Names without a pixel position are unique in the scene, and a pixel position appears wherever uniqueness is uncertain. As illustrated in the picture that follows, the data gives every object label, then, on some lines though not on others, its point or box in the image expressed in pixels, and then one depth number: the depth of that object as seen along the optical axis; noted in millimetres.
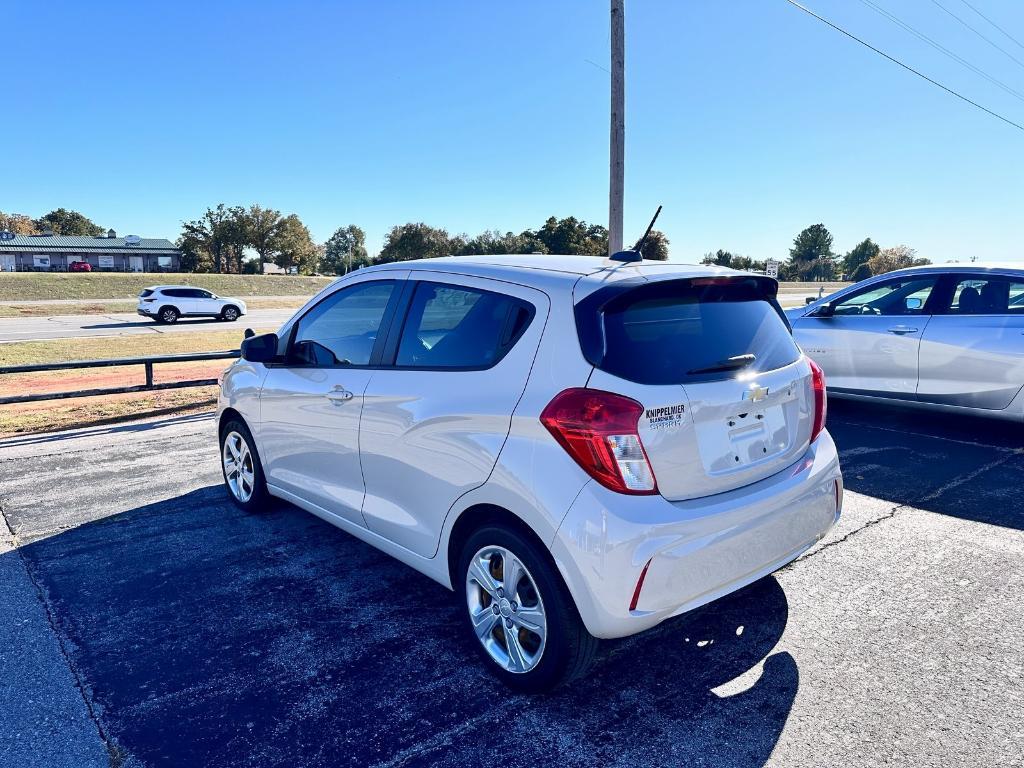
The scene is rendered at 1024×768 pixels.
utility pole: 10922
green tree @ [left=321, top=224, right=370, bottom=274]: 101688
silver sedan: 6215
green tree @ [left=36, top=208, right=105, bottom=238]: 118875
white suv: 30203
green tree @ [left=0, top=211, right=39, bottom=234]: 111188
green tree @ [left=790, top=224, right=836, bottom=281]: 101425
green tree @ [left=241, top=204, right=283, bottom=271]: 79500
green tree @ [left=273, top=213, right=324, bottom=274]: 81125
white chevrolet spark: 2449
